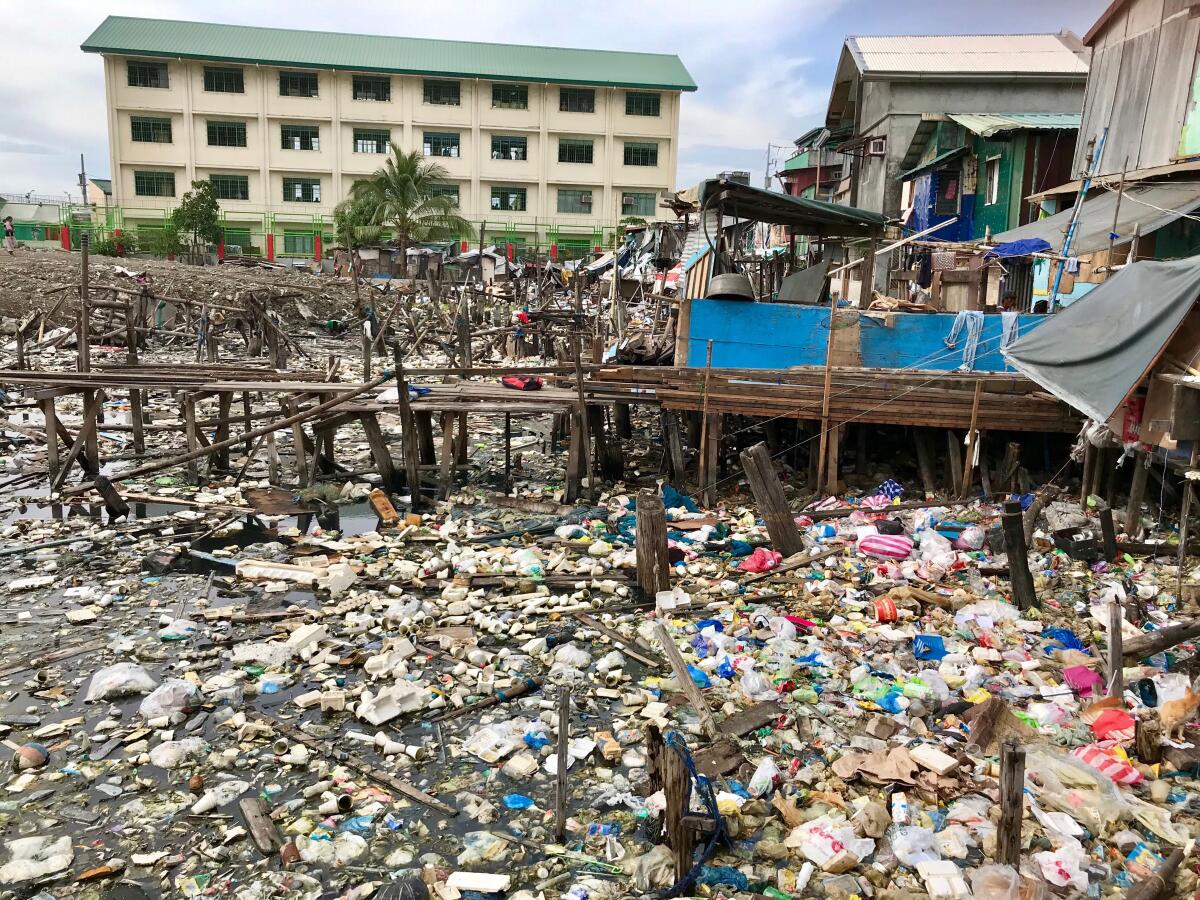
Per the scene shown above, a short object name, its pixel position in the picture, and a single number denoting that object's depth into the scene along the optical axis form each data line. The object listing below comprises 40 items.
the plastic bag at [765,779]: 5.06
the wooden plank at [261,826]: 4.62
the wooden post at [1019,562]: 7.38
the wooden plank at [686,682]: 5.69
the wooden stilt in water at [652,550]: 7.93
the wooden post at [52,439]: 10.48
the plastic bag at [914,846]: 4.43
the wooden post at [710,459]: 10.95
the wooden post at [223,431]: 12.20
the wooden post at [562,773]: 4.52
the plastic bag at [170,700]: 5.88
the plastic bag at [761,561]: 8.65
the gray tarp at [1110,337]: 7.52
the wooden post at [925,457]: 11.26
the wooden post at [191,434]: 11.19
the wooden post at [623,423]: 14.23
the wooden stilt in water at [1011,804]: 3.91
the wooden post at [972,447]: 10.55
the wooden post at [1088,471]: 10.18
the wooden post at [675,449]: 11.29
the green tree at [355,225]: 37.19
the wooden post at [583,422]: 10.48
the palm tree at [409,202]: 36.25
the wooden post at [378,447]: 11.20
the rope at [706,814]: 4.29
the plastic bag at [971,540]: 8.95
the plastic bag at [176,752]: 5.37
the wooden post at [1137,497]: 8.88
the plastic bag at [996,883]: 4.07
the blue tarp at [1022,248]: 13.59
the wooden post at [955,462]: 10.93
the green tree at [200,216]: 38.44
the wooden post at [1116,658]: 5.73
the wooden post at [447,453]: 11.09
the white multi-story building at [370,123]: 44.97
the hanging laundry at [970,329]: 11.61
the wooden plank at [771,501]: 8.94
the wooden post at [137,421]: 12.48
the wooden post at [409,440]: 10.53
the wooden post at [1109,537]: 8.35
